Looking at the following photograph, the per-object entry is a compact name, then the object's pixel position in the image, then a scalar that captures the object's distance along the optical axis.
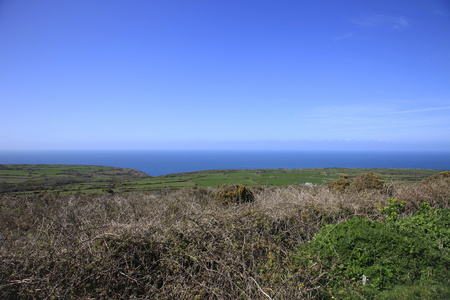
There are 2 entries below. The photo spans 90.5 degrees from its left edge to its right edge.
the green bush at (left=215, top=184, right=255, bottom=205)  8.51
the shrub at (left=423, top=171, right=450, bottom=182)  10.84
